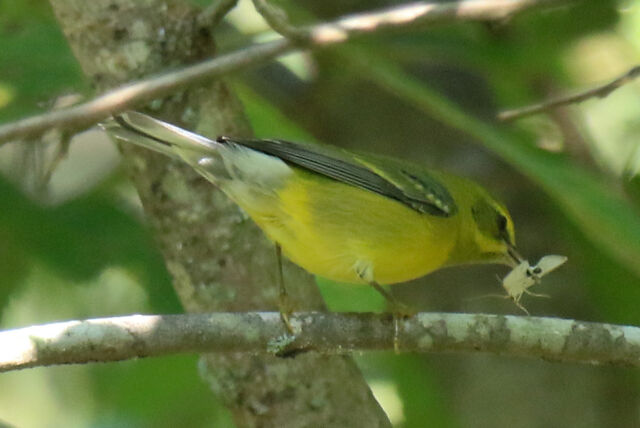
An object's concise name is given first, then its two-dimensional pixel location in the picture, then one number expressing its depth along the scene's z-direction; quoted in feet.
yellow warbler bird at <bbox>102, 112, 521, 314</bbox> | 21.42
